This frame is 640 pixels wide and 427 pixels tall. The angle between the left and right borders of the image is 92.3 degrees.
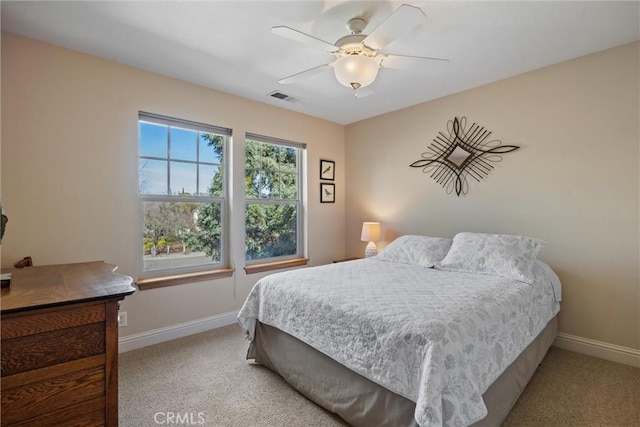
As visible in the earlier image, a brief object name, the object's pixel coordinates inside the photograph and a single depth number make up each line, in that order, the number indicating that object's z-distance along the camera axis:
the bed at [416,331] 1.38
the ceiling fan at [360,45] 1.70
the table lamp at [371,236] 3.88
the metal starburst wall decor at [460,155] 3.14
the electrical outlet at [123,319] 2.64
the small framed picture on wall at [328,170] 4.30
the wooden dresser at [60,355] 1.08
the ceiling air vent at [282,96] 3.36
